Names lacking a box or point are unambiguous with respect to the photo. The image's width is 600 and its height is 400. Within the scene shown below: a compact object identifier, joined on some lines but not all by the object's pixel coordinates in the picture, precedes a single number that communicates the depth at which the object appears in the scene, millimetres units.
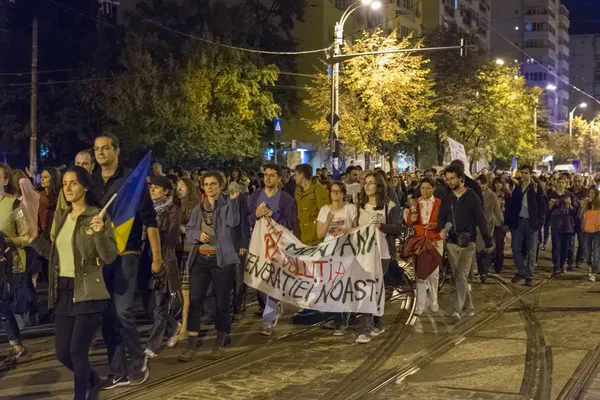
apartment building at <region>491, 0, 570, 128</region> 115562
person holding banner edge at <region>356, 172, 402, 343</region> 9781
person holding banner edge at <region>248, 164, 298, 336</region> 9969
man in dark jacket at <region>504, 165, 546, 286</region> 14672
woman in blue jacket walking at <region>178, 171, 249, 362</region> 8492
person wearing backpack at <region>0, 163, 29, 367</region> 8026
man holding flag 7000
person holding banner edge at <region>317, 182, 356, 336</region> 9953
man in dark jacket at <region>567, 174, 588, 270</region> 17234
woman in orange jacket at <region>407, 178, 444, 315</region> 10961
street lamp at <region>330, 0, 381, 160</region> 26328
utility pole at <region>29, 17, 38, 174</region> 32469
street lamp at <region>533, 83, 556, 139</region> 56906
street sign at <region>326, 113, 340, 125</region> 26478
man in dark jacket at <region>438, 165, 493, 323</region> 11000
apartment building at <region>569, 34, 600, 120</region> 143875
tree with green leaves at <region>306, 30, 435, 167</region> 37625
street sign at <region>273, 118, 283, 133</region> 28531
